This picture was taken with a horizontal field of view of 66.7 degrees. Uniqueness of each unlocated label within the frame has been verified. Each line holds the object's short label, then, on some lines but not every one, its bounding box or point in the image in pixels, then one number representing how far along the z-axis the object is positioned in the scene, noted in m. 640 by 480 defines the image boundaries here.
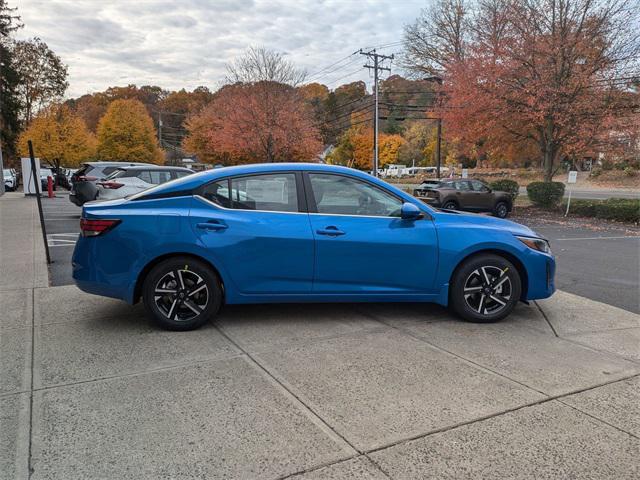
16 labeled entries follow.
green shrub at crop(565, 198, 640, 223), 16.59
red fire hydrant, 22.43
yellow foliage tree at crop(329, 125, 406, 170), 64.94
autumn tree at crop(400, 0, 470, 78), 36.28
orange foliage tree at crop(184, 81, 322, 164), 34.84
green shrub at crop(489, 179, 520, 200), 22.42
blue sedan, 4.33
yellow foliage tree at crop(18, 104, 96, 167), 37.88
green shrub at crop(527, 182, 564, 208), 20.77
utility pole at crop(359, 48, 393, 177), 40.12
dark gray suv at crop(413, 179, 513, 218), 18.77
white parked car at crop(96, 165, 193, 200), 11.92
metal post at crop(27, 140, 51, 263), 7.20
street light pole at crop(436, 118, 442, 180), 37.31
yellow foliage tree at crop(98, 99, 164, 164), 47.34
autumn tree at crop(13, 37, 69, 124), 47.34
